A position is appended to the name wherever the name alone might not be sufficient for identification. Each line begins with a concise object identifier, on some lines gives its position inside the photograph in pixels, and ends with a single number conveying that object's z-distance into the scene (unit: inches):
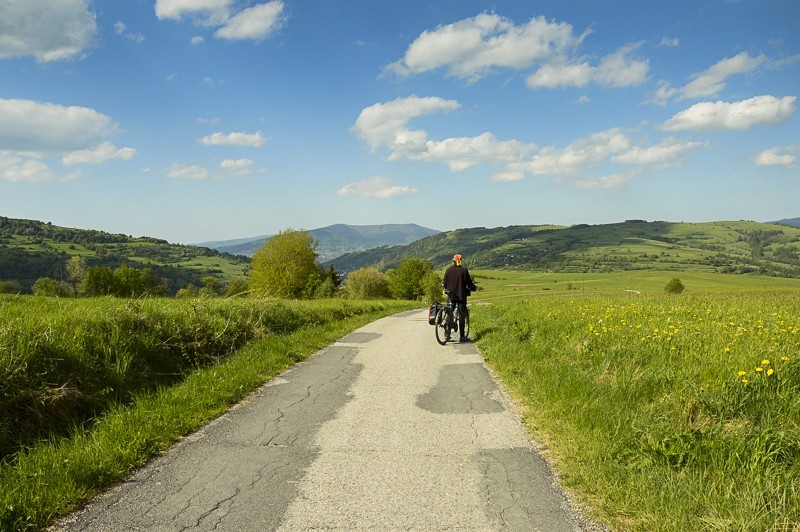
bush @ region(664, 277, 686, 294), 3155.5
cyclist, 533.6
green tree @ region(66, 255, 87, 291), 2923.2
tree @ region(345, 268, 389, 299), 3339.1
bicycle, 534.6
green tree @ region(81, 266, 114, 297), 2743.6
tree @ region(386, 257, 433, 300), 3914.9
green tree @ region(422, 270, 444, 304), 3007.9
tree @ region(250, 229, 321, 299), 2257.6
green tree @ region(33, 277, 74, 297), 2416.3
